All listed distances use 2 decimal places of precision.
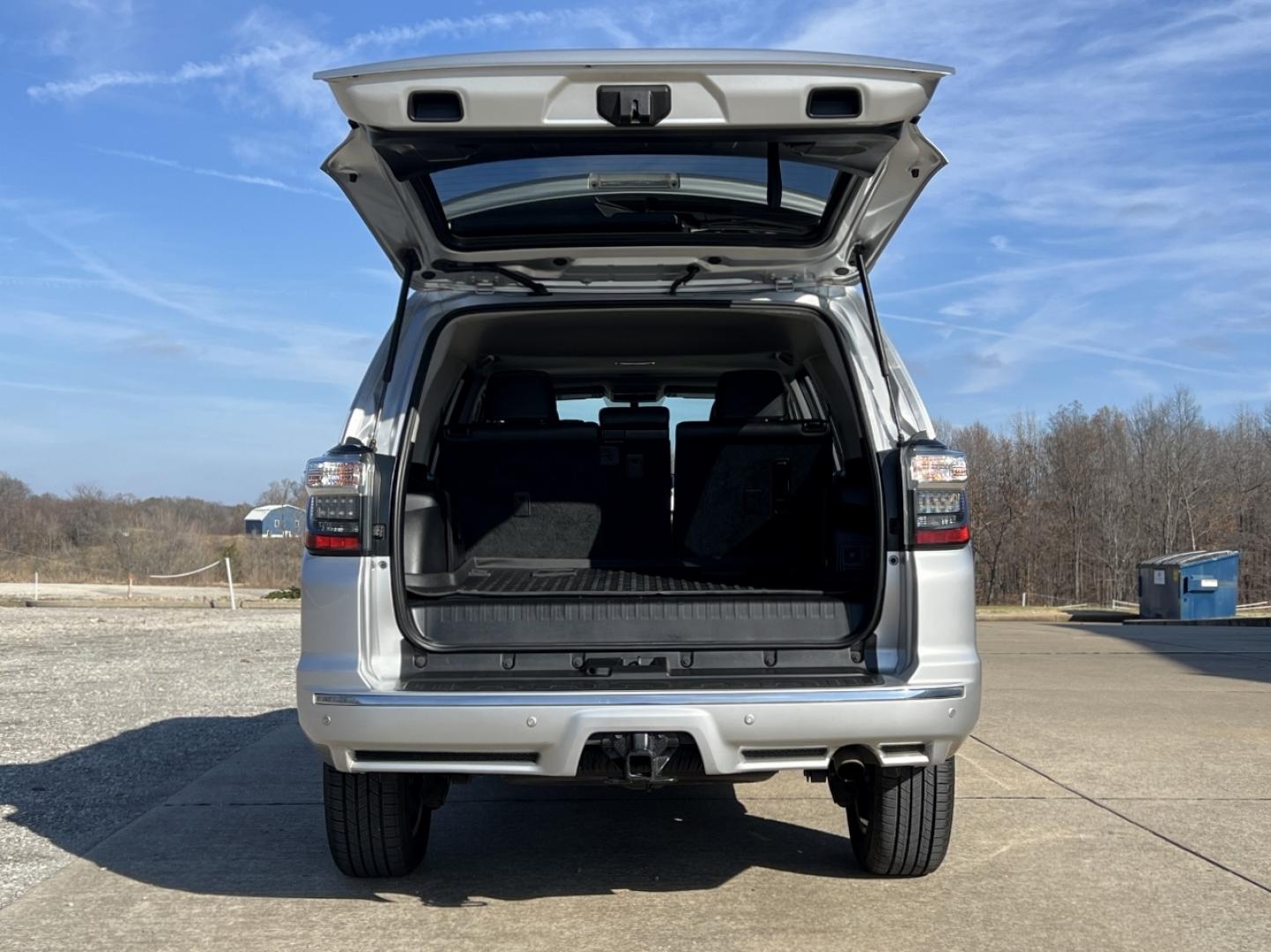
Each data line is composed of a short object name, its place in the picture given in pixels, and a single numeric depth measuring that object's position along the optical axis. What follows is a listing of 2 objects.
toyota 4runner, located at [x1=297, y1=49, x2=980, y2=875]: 3.14
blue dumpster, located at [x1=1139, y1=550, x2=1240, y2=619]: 24.33
